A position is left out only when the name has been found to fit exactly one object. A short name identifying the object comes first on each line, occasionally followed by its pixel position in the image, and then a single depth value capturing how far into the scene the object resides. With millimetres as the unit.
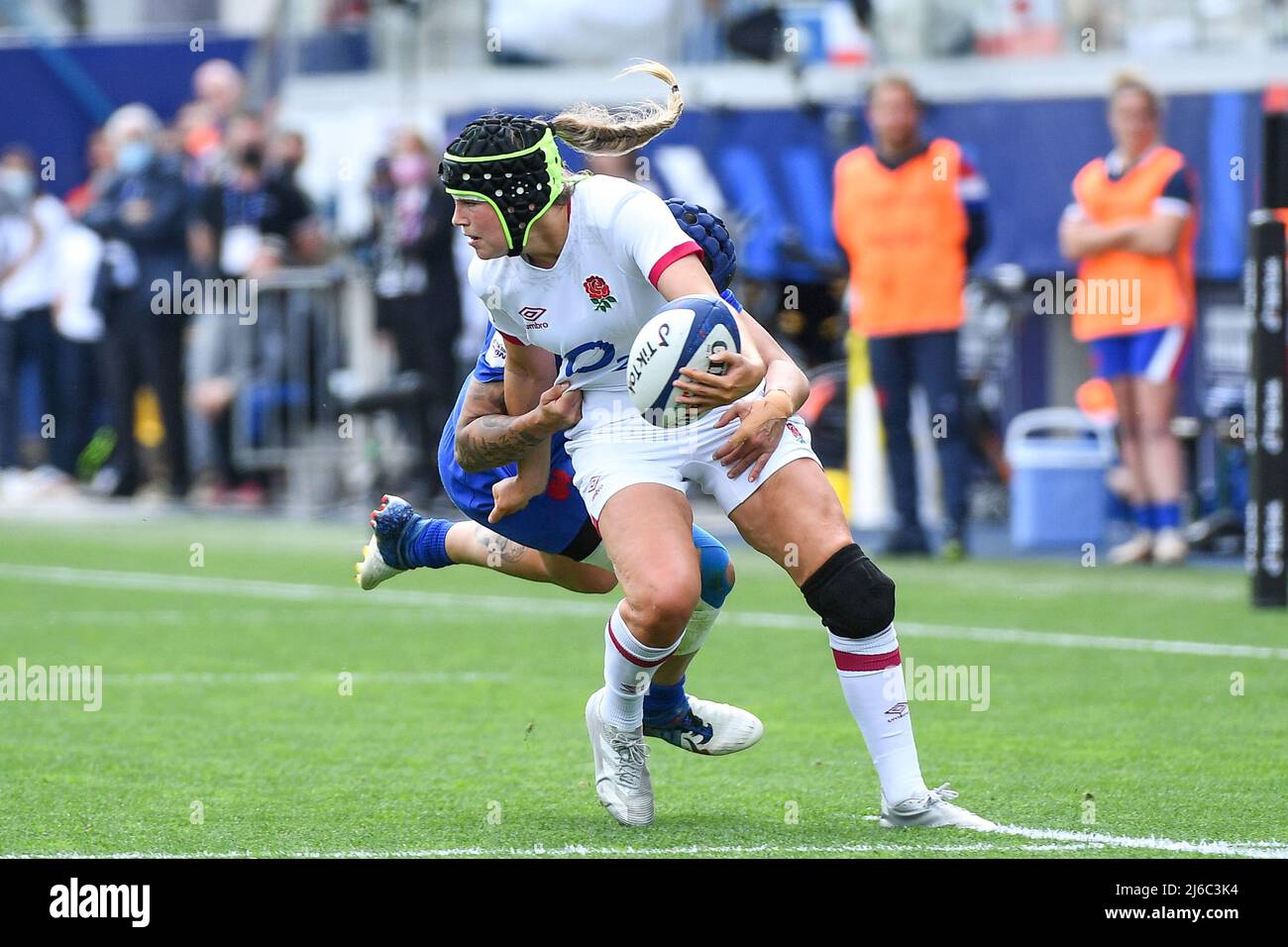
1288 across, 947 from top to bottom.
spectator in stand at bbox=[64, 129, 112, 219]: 21031
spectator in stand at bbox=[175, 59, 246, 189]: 19875
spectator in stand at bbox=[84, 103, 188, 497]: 19203
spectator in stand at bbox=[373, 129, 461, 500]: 17109
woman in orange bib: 13797
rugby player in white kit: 6336
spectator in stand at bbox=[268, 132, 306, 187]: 18938
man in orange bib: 14344
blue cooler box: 14711
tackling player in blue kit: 6715
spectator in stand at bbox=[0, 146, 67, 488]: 21078
